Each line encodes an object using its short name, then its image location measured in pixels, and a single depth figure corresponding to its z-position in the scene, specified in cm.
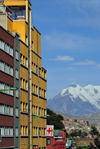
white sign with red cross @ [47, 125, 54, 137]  14720
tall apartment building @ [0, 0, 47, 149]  8212
